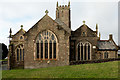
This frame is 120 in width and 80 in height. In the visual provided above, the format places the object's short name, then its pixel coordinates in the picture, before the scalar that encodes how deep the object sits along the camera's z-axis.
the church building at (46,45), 25.17
